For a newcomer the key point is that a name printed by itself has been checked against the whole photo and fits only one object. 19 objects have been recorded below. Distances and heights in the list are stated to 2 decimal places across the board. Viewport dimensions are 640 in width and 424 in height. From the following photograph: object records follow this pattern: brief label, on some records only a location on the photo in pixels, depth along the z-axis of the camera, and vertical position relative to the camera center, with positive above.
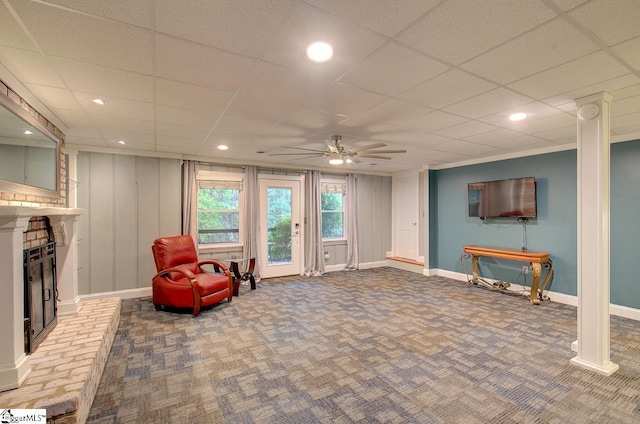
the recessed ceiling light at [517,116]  3.01 +0.99
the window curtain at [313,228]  6.41 -0.37
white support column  2.48 -0.19
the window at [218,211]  5.50 +0.02
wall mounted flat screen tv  4.73 +0.21
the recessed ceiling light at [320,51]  1.76 +1.00
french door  6.04 -0.34
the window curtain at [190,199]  5.12 +0.23
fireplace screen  2.26 -0.70
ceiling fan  3.79 +0.76
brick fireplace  1.85 -0.55
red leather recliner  3.93 -0.97
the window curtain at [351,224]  6.92 -0.31
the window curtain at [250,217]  5.72 -0.11
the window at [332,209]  6.86 +0.05
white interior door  6.98 -0.08
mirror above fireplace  2.18 +0.52
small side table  4.87 -1.12
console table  4.35 -0.74
